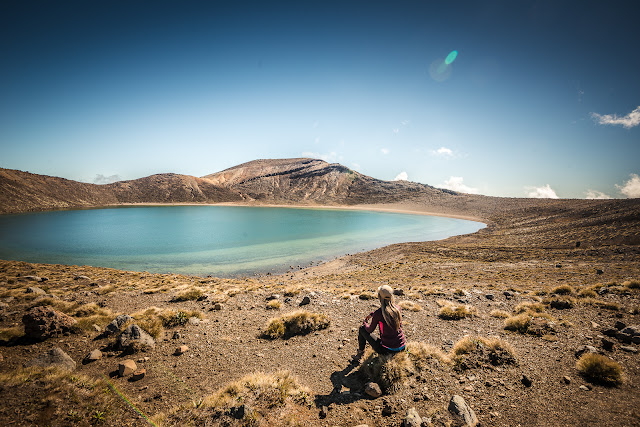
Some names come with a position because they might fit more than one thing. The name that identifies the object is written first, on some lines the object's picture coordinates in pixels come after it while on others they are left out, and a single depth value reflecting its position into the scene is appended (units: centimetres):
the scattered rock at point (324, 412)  421
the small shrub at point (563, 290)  1123
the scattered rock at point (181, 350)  647
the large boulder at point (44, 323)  623
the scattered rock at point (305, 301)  1089
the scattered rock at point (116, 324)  698
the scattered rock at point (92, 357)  581
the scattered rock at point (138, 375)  526
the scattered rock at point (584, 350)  572
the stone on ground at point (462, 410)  384
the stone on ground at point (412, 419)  378
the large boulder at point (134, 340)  633
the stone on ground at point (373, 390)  465
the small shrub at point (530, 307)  919
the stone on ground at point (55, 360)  520
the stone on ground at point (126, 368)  535
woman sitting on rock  510
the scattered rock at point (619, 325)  683
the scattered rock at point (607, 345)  582
